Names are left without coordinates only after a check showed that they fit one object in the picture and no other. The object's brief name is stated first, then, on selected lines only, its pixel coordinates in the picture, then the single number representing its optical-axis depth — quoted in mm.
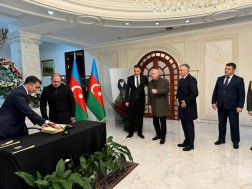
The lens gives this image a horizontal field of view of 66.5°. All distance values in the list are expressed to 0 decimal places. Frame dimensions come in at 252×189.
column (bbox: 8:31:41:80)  4426
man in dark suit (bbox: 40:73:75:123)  2779
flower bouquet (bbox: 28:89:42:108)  4111
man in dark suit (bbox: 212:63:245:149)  2988
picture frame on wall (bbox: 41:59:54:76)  8144
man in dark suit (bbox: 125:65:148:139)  3666
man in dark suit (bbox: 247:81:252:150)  2936
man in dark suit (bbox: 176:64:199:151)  2889
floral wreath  3334
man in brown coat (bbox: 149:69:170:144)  3328
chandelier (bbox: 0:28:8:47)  5737
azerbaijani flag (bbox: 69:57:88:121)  4312
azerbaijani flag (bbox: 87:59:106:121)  4602
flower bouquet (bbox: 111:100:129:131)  4311
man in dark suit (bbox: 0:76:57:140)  1951
